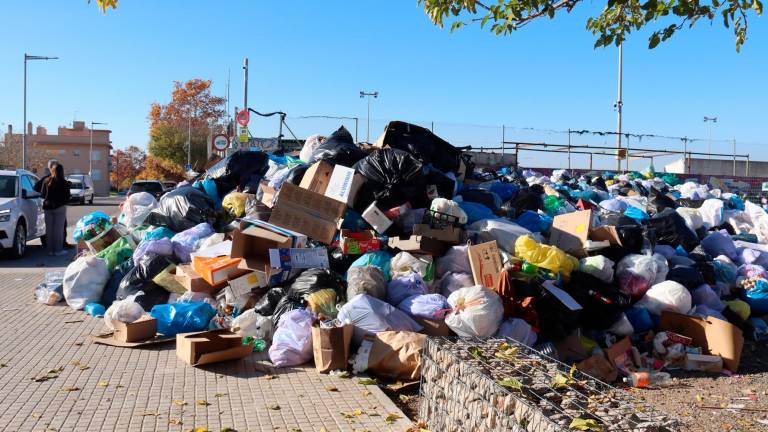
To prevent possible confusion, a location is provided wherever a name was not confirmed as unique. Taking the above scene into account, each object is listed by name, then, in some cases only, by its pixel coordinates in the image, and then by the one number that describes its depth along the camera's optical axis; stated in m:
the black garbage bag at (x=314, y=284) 5.96
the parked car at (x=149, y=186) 25.75
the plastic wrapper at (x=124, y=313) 6.11
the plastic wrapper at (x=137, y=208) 9.30
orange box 6.47
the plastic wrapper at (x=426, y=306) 5.62
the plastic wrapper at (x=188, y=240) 7.54
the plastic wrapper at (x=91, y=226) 9.16
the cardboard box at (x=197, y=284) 6.68
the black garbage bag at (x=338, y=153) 8.52
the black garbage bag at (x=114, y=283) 7.38
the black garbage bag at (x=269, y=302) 6.05
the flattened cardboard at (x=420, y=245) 6.46
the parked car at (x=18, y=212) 11.33
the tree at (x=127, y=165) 76.12
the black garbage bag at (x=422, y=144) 9.15
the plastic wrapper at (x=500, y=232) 7.02
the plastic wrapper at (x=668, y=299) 6.49
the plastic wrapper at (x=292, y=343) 5.25
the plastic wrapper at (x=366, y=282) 5.78
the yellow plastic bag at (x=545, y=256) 6.54
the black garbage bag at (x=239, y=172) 9.70
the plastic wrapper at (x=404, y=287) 5.96
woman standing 11.27
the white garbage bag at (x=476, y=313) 5.35
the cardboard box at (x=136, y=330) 5.80
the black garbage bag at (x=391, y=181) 7.52
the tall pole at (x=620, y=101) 29.04
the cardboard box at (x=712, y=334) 6.05
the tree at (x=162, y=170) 55.44
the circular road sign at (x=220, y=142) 20.47
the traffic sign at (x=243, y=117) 20.12
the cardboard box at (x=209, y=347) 5.16
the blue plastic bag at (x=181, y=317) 6.06
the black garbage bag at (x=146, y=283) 6.96
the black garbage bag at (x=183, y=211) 8.30
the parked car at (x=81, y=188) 34.53
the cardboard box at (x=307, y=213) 7.00
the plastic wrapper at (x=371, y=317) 5.33
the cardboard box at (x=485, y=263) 6.04
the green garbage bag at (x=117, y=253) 7.94
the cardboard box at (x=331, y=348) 5.04
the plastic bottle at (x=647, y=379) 5.54
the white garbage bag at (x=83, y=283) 7.39
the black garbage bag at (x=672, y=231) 8.41
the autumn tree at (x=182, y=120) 53.31
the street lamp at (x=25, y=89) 37.60
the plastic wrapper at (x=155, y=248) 7.36
